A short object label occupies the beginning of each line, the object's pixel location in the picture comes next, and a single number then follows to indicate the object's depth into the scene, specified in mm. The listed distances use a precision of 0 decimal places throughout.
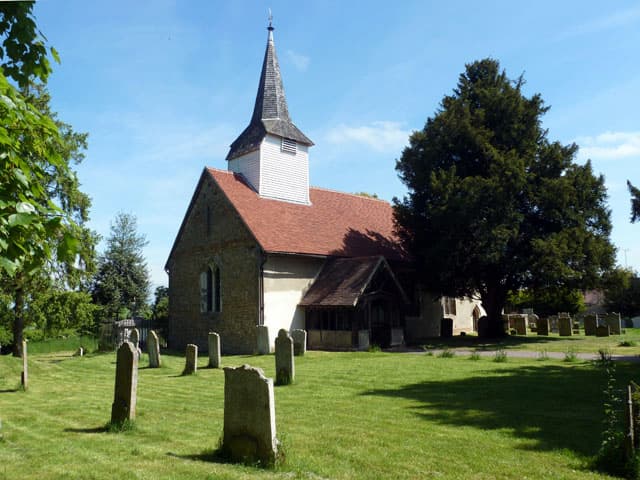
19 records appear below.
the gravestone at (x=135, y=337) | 21875
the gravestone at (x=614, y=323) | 30312
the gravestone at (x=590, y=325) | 30406
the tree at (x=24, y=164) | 4367
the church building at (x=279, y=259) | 24859
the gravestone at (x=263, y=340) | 22858
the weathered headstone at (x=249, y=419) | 6887
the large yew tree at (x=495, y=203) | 25062
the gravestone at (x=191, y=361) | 16516
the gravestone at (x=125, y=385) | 9141
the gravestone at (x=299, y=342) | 20625
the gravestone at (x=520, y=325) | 32281
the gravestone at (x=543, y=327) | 31484
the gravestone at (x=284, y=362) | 13744
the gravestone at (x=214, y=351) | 18266
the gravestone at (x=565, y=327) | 30156
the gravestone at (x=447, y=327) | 31547
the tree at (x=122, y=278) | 45531
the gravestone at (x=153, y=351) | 18906
